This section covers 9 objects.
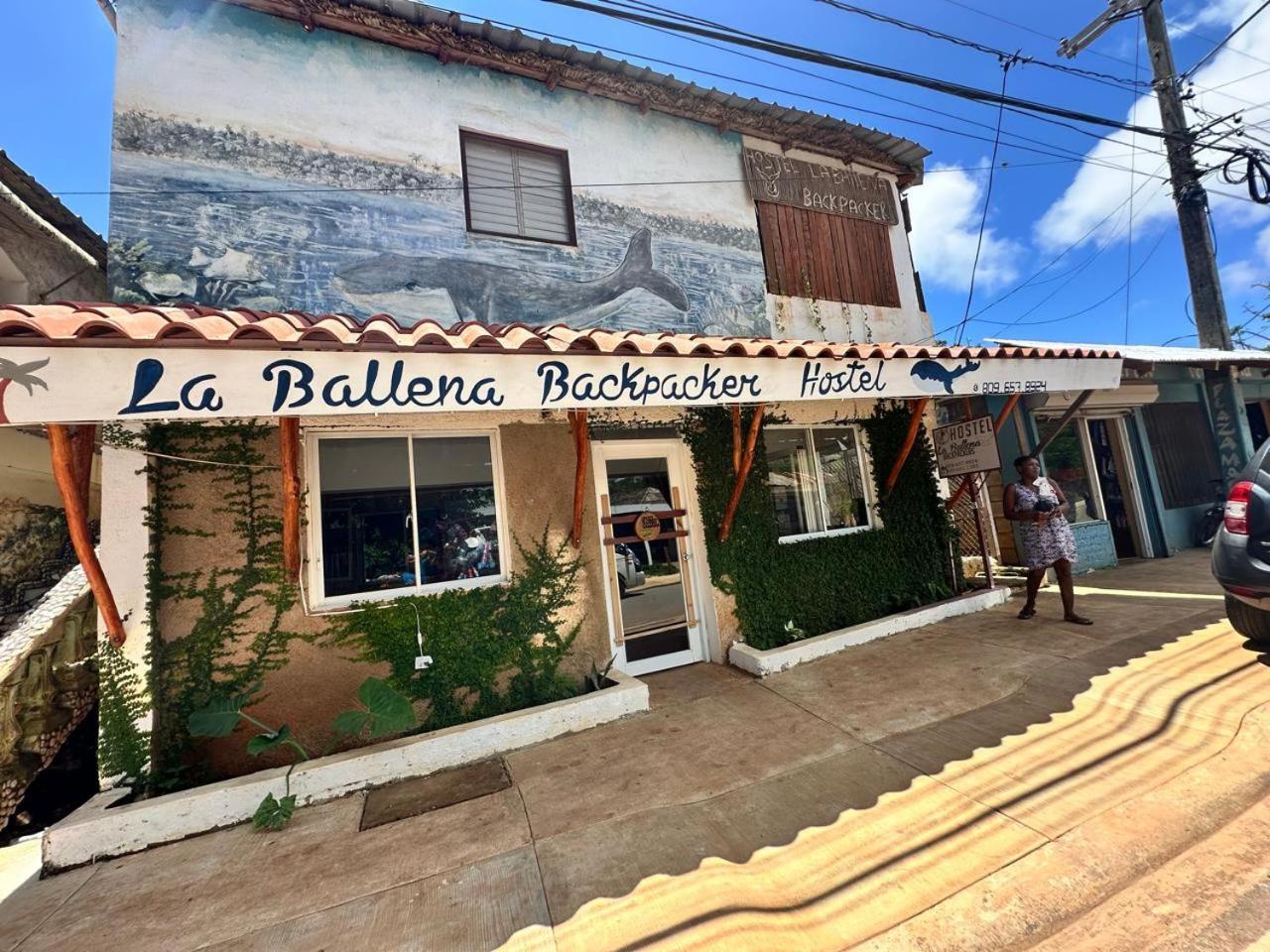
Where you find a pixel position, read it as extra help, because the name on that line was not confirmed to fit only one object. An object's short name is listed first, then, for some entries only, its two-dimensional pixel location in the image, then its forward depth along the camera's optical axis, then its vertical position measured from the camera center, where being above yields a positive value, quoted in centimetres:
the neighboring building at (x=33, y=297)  454 +276
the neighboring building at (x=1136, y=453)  827 +33
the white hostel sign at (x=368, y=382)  235 +95
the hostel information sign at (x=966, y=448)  597 +50
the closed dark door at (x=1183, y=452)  921 +25
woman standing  553 -48
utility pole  941 +436
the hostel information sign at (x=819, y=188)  712 +449
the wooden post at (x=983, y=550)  679 -80
